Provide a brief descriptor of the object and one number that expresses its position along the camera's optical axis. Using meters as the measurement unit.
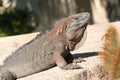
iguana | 7.35
